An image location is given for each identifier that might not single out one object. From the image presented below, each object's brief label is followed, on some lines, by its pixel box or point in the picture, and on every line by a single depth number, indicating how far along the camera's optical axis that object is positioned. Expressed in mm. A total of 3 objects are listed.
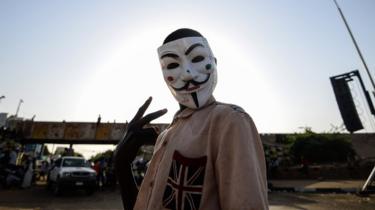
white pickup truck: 11094
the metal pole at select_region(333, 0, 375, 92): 11427
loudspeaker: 10992
